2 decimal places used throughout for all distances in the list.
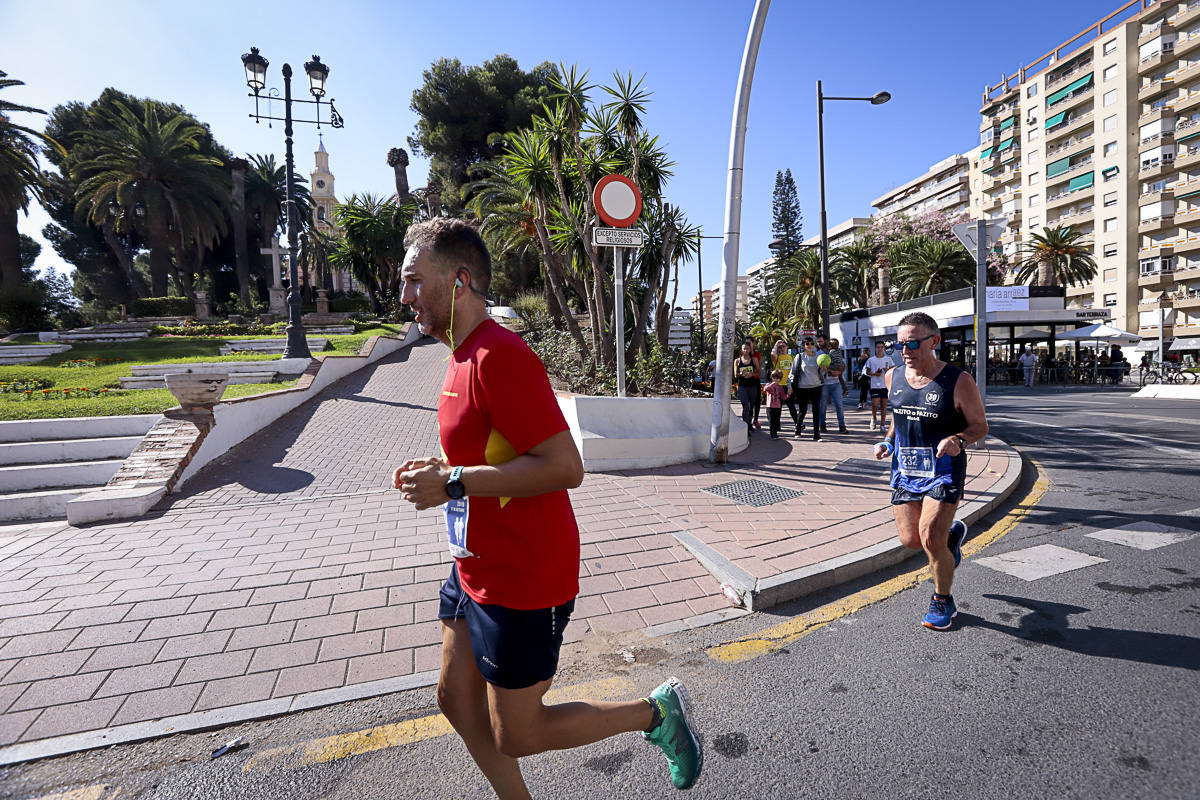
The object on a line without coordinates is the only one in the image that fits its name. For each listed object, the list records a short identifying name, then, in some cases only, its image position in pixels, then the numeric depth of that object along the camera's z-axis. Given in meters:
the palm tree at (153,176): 30.56
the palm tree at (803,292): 35.16
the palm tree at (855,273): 38.00
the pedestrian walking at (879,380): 10.71
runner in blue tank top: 3.20
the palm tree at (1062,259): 35.75
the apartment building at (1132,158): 39.69
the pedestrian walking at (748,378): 9.88
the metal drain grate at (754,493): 5.71
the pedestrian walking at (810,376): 9.59
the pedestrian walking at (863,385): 13.46
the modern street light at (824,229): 16.16
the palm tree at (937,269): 33.12
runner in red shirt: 1.57
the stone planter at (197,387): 7.15
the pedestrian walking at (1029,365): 25.24
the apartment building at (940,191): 64.94
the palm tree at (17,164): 22.56
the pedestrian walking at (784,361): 10.20
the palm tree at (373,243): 39.72
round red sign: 7.24
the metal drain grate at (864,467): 7.01
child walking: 10.05
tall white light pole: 7.15
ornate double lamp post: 13.84
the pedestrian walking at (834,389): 10.14
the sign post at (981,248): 8.28
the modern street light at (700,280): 29.13
